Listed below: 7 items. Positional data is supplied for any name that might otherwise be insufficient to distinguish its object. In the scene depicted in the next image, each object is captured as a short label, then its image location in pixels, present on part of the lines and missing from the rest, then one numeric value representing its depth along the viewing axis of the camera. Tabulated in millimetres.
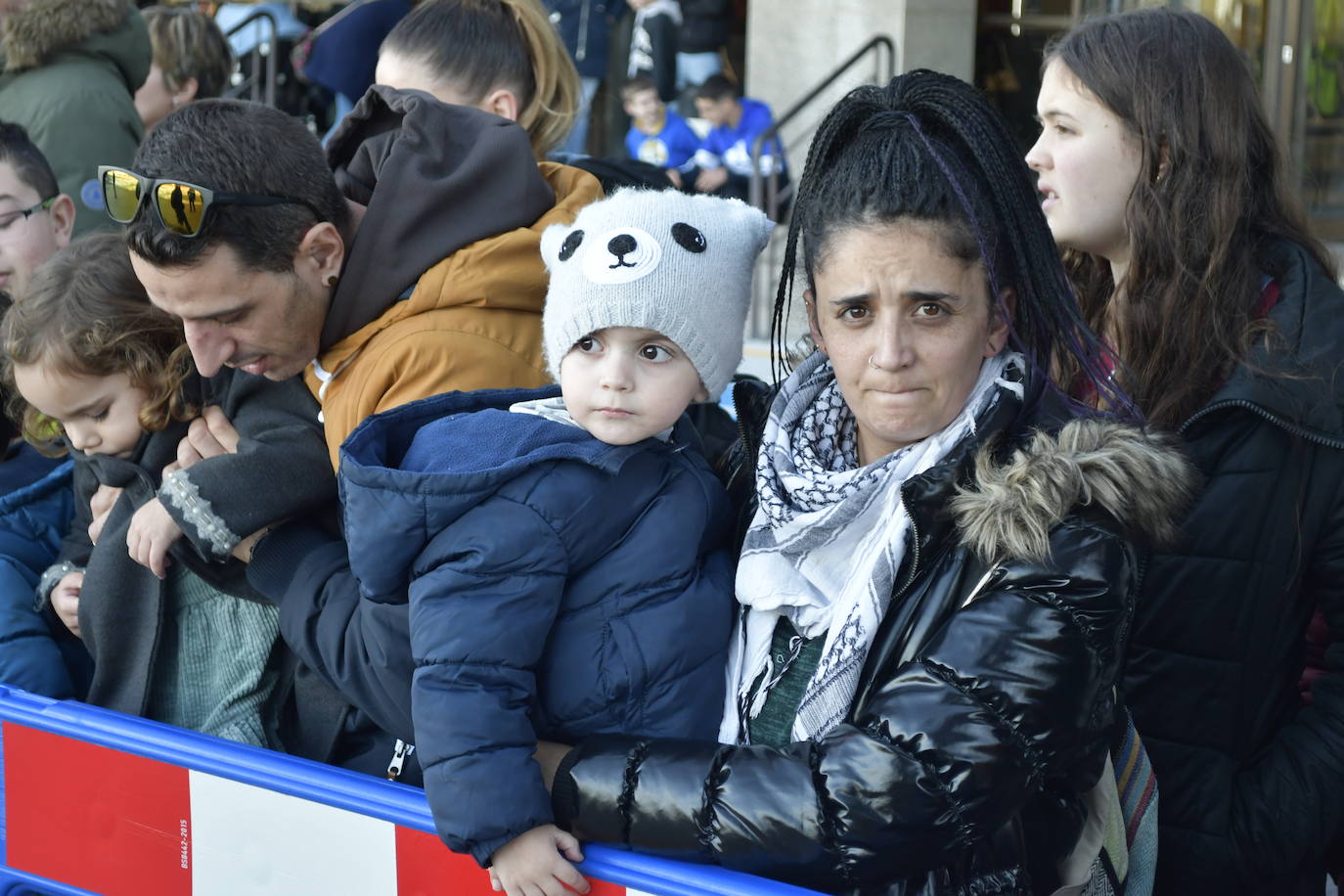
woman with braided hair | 1658
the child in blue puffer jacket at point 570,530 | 1775
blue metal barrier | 1861
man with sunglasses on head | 2227
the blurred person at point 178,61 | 6121
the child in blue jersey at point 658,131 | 9297
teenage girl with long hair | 2238
